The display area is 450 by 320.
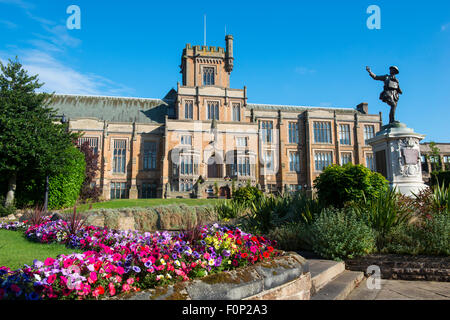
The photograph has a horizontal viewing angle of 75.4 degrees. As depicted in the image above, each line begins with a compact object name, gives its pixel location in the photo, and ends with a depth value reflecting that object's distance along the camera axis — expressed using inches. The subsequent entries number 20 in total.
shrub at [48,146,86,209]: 697.0
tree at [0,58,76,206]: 634.2
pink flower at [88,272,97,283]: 107.3
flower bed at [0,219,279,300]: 103.3
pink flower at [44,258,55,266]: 120.1
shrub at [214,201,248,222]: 449.9
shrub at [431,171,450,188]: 1130.5
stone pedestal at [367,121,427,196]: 406.3
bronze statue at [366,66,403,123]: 445.4
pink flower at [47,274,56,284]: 102.3
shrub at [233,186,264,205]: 611.5
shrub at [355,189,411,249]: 254.5
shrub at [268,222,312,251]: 265.9
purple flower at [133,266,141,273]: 116.5
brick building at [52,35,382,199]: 1448.1
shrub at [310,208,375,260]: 228.7
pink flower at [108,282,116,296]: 105.2
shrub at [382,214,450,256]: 228.4
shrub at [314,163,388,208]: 295.3
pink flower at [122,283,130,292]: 108.8
